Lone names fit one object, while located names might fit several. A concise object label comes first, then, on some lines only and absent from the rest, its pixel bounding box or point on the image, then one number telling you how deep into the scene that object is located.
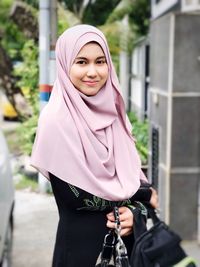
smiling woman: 1.35
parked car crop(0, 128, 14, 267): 2.43
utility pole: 3.39
